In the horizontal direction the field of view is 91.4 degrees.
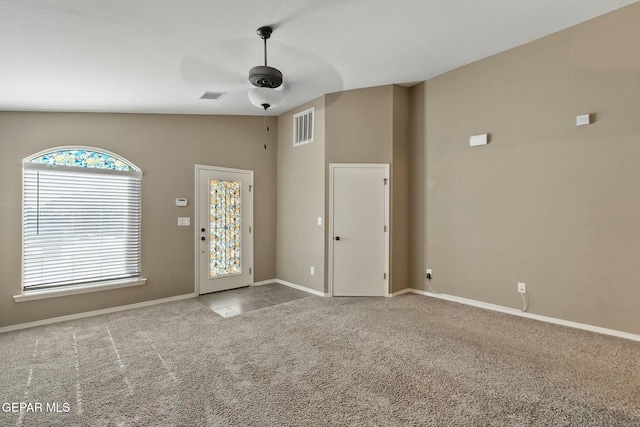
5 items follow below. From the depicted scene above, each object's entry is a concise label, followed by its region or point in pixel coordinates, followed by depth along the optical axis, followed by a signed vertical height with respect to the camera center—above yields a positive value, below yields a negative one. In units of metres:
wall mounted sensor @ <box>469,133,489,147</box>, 4.14 +0.99
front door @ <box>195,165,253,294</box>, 4.99 -0.22
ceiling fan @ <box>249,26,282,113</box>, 2.85 +1.26
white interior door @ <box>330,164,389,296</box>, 4.82 -0.23
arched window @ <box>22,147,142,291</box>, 3.74 -0.01
